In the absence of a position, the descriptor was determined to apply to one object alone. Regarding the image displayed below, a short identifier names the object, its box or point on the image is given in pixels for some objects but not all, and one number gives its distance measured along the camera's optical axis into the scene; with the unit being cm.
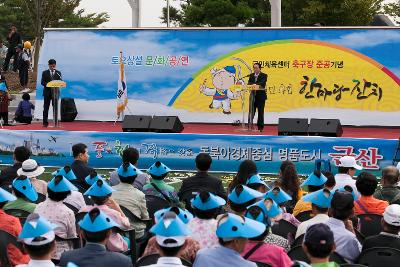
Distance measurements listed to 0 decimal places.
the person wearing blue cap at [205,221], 830
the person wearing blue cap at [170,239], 650
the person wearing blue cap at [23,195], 1012
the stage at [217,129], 2470
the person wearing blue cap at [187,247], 798
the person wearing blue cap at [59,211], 933
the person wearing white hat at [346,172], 1205
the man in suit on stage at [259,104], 2462
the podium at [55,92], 2464
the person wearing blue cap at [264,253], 734
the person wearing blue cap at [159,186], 1183
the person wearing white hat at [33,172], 1197
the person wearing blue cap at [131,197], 1069
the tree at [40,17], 4973
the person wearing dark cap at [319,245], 648
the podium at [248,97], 2342
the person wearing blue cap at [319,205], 877
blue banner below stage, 1998
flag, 2793
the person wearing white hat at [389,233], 828
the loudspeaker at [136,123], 2452
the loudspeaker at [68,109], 2904
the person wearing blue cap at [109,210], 916
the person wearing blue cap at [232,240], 659
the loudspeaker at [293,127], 2305
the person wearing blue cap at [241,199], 833
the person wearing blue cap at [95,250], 717
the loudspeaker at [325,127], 2274
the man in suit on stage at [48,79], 2572
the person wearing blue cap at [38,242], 652
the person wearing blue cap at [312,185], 1041
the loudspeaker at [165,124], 2405
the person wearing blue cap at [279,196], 994
